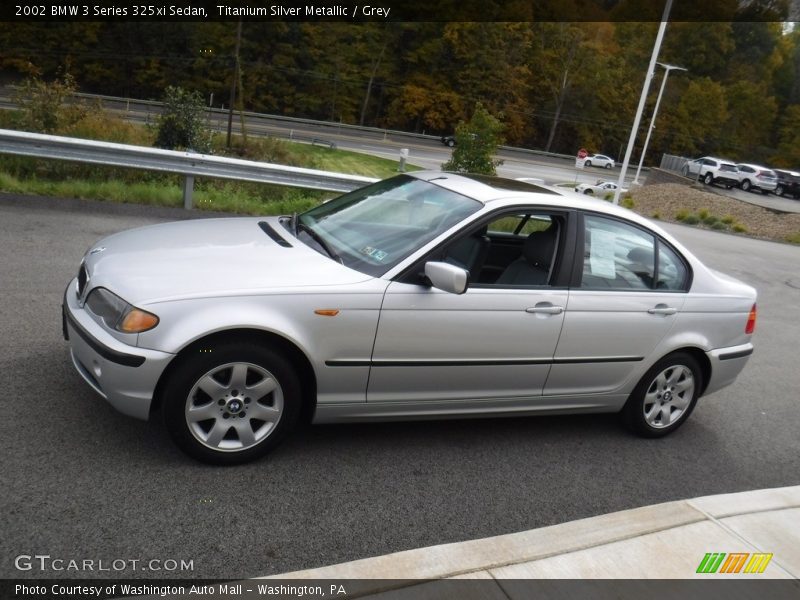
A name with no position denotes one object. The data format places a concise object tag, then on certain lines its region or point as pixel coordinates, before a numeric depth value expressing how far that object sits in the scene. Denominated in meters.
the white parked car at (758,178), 46.75
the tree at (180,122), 19.67
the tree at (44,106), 15.76
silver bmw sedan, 3.75
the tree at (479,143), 19.08
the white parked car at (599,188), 43.44
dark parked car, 46.69
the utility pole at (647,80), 23.30
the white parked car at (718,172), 47.06
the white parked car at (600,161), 70.44
